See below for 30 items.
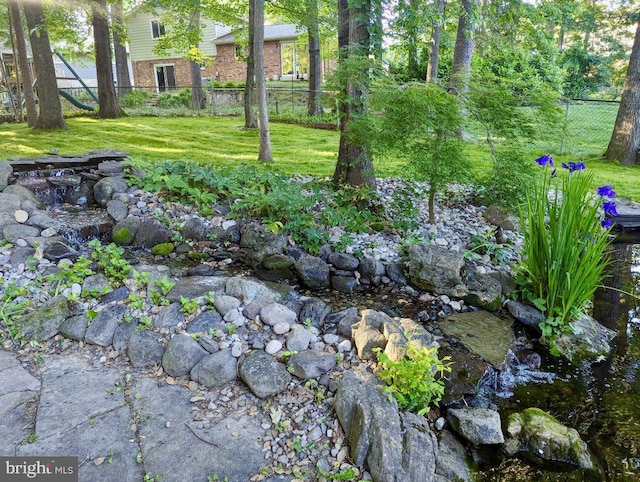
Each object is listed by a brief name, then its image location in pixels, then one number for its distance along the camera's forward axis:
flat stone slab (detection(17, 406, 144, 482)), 1.87
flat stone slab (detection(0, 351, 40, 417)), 2.24
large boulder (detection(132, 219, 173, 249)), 4.38
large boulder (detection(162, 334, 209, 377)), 2.53
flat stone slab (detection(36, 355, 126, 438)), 2.13
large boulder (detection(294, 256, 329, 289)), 3.93
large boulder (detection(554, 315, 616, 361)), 3.07
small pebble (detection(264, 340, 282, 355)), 2.61
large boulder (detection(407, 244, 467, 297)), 3.73
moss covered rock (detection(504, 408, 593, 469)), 2.21
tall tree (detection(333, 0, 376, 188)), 4.29
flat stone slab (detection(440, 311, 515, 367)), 3.02
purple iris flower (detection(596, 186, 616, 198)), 3.01
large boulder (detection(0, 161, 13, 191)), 4.72
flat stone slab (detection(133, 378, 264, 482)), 1.90
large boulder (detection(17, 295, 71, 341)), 2.78
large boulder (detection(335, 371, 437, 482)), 1.91
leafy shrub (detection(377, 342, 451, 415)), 2.26
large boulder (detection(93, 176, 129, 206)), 5.00
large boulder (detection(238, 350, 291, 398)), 2.35
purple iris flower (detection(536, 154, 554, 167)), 3.28
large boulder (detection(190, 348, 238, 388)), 2.45
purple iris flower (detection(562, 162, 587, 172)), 3.07
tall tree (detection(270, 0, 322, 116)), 8.94
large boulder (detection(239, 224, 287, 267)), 4.21
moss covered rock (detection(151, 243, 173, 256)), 4.24
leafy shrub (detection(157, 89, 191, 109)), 15.35
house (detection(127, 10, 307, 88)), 20.44
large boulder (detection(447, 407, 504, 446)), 2.30
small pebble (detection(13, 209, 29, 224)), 4.11
